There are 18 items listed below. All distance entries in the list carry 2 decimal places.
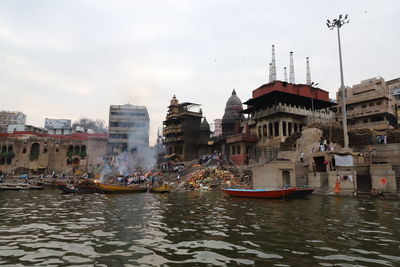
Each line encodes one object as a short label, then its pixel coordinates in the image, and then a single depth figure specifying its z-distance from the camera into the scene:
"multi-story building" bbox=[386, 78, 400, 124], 51.59
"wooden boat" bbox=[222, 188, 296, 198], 20.31
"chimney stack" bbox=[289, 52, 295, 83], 54.38
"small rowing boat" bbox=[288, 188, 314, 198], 20.41
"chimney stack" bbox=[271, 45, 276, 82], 52.58
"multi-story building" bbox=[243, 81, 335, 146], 43.34
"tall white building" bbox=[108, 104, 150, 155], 66.62
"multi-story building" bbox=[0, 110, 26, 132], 100.19
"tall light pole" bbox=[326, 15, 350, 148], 27.72
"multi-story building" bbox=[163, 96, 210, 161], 58.75
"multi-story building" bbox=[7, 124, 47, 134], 68.56
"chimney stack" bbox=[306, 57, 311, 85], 56.22
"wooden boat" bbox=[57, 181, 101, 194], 28.47
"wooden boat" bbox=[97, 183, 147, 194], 27.41
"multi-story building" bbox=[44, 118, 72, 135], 92.38
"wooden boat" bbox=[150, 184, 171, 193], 28.53
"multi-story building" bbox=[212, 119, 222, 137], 146.82
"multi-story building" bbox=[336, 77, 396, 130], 45.69
